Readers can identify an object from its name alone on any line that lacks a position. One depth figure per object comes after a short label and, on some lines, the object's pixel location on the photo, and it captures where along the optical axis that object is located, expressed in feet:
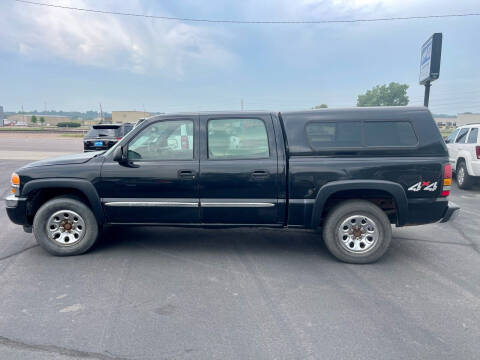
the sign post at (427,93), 48.56
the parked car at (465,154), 28.19
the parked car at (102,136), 40.29
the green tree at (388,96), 302.04
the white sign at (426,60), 46.81
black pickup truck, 13.43
